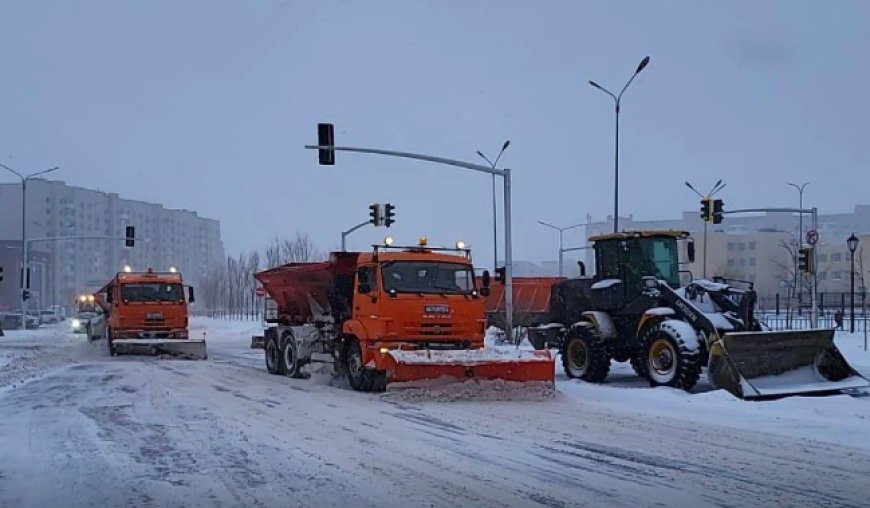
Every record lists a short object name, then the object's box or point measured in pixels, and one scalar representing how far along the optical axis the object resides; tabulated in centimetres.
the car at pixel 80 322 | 4888
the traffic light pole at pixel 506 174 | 2702
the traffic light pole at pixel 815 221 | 3019
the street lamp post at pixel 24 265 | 5478
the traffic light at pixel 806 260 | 2921
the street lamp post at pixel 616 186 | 3322
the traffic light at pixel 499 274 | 1946
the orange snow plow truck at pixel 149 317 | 2856
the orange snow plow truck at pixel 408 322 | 1614
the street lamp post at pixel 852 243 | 3399
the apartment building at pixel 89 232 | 13112
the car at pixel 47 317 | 7760
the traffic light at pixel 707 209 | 3572
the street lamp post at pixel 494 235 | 4573
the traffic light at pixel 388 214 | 3425
